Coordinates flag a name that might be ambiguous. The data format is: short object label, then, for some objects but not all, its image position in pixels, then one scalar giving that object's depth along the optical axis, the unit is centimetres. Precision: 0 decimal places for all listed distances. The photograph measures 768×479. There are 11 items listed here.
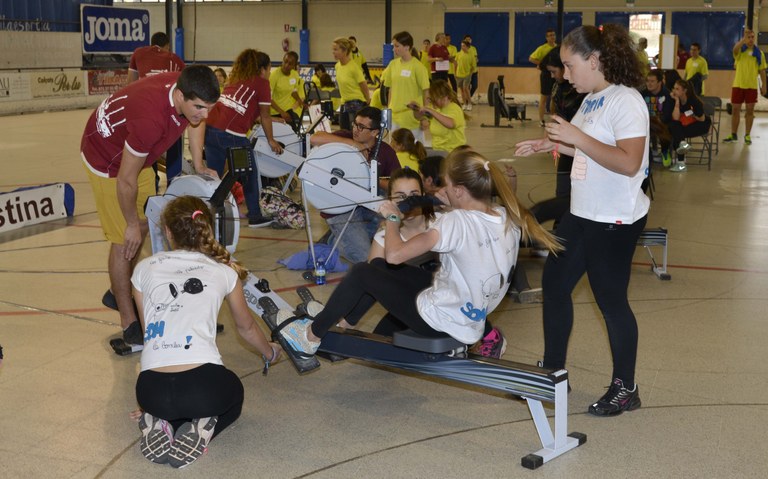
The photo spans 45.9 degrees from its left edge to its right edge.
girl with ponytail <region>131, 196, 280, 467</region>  339
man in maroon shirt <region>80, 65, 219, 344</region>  427
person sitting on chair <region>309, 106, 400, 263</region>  618
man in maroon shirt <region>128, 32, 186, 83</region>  894
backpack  783
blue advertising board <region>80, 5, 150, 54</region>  2131
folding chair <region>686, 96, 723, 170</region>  1252
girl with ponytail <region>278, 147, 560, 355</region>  356
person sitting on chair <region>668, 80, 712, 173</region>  1227
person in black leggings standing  352
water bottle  597
